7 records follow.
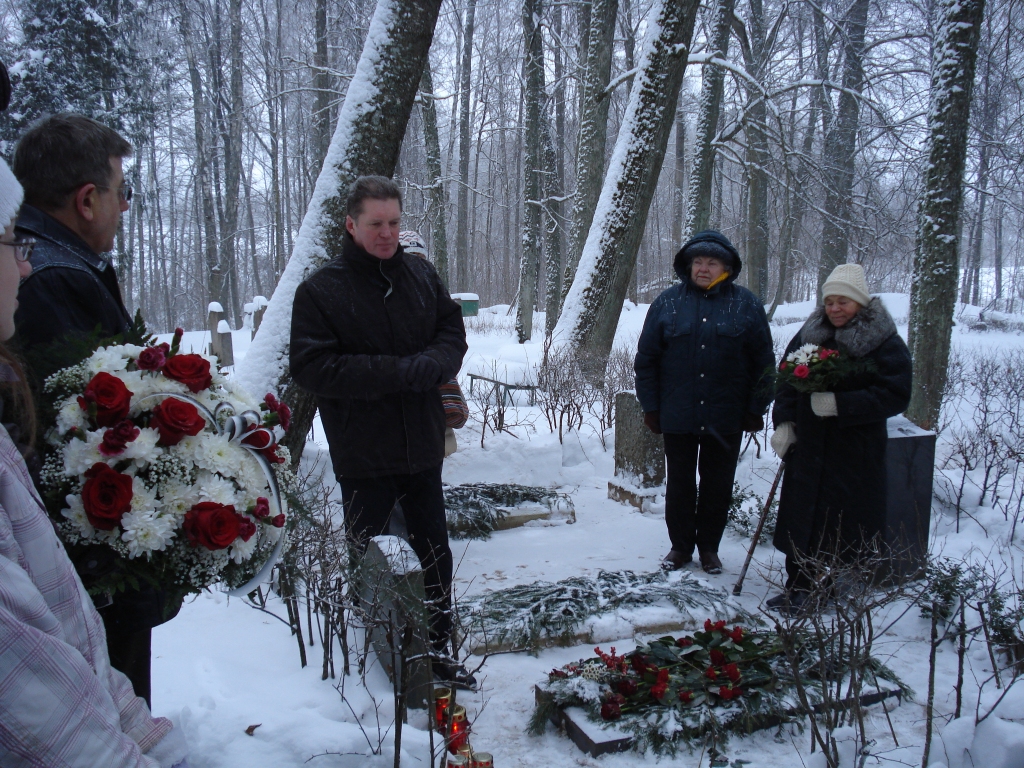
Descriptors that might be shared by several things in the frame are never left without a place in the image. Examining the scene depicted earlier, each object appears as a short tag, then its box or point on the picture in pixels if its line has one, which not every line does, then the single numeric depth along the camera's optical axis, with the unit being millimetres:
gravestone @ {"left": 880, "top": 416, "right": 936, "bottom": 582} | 3984
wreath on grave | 2596
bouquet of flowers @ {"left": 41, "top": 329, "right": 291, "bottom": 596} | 1418
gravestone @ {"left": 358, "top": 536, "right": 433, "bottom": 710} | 2273
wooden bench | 6947
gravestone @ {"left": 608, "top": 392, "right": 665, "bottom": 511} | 5586
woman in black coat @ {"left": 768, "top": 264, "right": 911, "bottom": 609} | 3547
